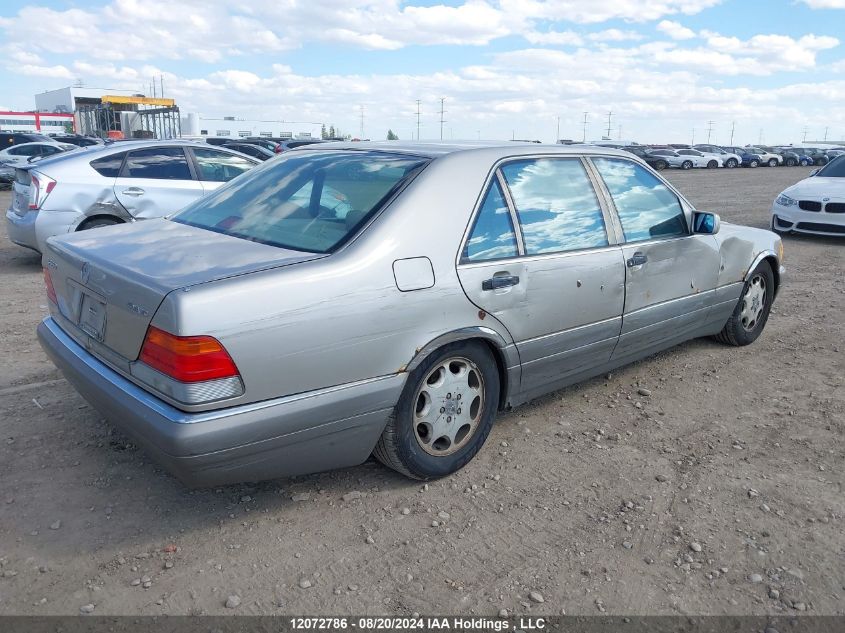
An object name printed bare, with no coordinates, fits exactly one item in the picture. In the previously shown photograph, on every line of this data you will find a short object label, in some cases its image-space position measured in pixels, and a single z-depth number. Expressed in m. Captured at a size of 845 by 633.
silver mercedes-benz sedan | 2.61
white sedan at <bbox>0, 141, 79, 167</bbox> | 20.73
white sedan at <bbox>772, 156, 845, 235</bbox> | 10.84
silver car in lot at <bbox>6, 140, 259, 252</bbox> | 7.57
